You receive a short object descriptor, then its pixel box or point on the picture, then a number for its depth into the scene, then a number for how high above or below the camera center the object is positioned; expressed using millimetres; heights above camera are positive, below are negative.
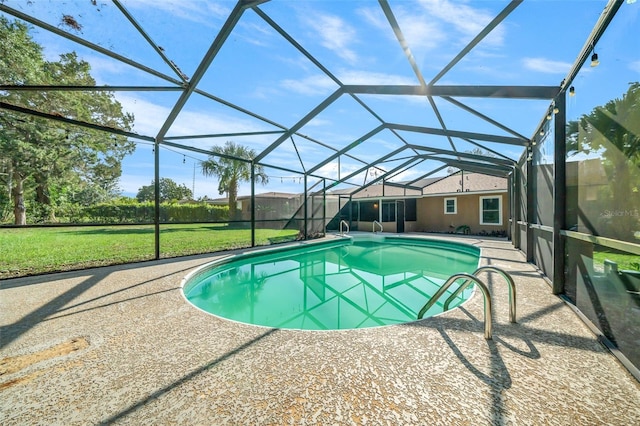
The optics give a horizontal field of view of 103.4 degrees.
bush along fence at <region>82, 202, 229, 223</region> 8541 +40
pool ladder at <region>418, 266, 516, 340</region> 2473 -940
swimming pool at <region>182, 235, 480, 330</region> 4645 -1844
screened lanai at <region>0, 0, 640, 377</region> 2619 +2500
